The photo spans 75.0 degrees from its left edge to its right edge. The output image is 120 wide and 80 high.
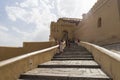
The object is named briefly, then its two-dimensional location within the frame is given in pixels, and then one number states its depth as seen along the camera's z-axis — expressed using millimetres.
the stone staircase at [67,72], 2457
